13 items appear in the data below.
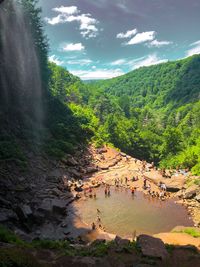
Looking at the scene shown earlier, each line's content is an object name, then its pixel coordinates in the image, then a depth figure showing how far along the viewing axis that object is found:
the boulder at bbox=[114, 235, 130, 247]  13.23
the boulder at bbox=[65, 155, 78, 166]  33.93
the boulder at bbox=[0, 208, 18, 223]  17.27
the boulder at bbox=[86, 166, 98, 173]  34.82
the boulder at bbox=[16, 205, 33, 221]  18.48
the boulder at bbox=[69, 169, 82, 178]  31.99
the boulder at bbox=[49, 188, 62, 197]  25.29
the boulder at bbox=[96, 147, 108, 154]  41.66
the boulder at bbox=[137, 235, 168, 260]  12.37
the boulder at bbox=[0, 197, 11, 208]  19.40
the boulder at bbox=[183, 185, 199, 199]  27.31
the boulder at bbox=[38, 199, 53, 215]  20.49
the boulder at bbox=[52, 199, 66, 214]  21.52
